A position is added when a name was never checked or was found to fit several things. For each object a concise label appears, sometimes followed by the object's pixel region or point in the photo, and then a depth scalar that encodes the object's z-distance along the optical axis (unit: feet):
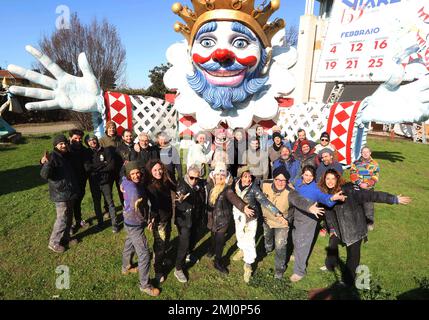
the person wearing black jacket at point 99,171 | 12.06
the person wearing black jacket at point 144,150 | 12.54
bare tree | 47.39
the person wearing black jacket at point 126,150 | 12.48
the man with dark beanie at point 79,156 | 11.81
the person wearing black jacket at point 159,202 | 9.35
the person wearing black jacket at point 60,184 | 10.41
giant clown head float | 12.87
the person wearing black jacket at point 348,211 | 8.96
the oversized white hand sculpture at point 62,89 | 13.32
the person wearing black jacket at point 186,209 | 9.70
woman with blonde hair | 9.77
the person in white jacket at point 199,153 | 13.80
